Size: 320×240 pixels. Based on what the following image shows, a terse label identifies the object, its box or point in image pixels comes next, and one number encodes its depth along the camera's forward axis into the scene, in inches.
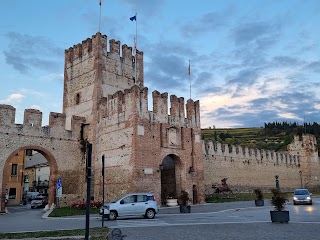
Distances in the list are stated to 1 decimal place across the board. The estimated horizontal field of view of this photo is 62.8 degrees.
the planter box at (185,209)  660.8
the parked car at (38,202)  1050.7
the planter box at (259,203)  792.0
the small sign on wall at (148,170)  798.1
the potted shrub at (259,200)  792.8
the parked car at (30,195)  1516.9
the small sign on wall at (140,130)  802.6
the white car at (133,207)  574.8
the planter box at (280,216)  426.2
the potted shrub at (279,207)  426.2
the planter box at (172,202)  857.3
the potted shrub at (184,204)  661.3
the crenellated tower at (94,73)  952.7
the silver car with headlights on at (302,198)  819.1
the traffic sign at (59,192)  781.1
